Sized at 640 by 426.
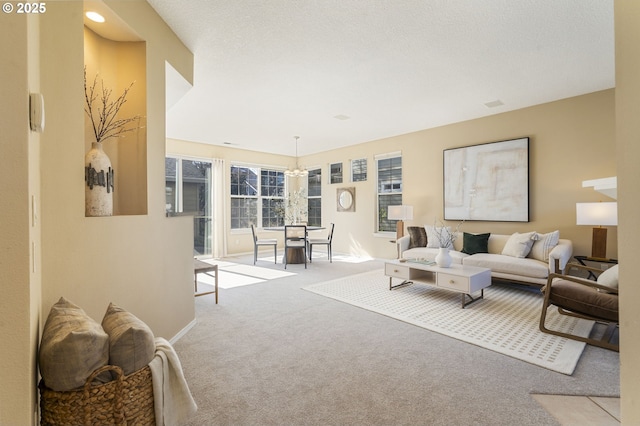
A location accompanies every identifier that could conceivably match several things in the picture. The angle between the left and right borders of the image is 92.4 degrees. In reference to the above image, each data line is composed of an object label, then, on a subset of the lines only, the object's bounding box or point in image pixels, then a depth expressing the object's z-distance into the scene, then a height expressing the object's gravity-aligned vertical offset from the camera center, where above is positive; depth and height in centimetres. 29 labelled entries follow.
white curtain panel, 766 -1
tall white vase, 197 +19
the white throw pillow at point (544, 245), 441 -51
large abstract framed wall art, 508 +51
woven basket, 120 -77
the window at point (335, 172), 830 +106
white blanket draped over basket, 137 -83
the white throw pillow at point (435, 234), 562 -44
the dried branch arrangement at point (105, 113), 233 +77
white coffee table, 366 -84
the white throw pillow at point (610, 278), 264 -61
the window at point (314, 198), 890 +39
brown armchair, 255 -81
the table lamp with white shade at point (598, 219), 379 -11
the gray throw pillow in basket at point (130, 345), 131 -58
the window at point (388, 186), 708 +59
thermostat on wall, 115 +38
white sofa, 407 -74
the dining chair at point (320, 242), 694 -70
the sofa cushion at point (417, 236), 590 -49
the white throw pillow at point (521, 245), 458 -52
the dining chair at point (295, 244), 638 -70
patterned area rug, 258 -117
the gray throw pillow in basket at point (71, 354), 118 -56
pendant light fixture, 721 +92
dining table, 663 -95
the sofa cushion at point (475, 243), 511 -55
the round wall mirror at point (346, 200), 789 +30
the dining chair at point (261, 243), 681 -70
